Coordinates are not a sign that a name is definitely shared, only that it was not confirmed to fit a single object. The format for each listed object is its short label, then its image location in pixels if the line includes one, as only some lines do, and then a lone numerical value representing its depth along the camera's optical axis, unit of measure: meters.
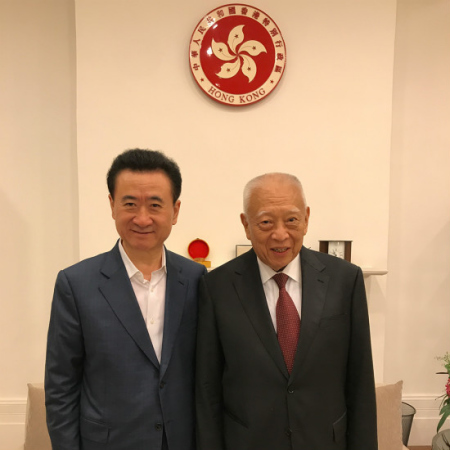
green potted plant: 2.16
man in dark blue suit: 1.37
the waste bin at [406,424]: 2.81
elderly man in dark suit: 1.35
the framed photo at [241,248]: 2.73
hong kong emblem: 2.70
